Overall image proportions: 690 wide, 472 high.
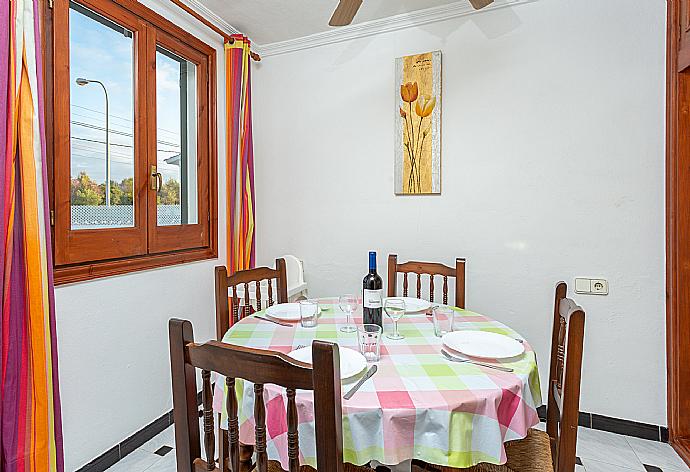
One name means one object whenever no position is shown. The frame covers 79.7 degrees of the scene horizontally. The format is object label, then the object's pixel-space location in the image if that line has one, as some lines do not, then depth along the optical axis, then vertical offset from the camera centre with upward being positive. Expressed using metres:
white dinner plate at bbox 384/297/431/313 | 1.89 -0.38
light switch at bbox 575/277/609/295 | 2.26 -0.35
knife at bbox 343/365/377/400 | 1.06 -0.43
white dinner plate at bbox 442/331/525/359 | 1.31 -0.41
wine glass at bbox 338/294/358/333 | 1.70 -0.34
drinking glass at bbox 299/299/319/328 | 1.67 -0.35
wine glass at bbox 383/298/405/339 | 1.56 -0.35
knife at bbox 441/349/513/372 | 1.22 -0.43
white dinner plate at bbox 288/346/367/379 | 1.16 -0.40
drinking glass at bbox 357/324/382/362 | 1.32 -0.38
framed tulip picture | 2.58 +0.64
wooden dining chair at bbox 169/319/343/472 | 0.77 -0.34
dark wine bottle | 1.55 -0.27
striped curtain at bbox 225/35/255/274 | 2.76 +0.49
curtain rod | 2.37 +1.27
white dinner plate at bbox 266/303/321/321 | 1.74 -0.37
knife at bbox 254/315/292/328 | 1.70 -0.40
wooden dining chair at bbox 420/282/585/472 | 1.10 -0.57
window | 1.83 +0.47
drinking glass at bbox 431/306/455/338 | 1.56 -0.37
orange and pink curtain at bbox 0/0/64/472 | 1.42 -0.13
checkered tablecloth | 1.01 -0.48
